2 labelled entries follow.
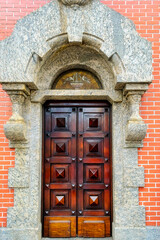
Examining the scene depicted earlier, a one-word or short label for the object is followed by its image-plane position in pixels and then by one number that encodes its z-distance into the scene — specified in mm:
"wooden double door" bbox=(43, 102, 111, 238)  3771
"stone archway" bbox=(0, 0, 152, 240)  3279
